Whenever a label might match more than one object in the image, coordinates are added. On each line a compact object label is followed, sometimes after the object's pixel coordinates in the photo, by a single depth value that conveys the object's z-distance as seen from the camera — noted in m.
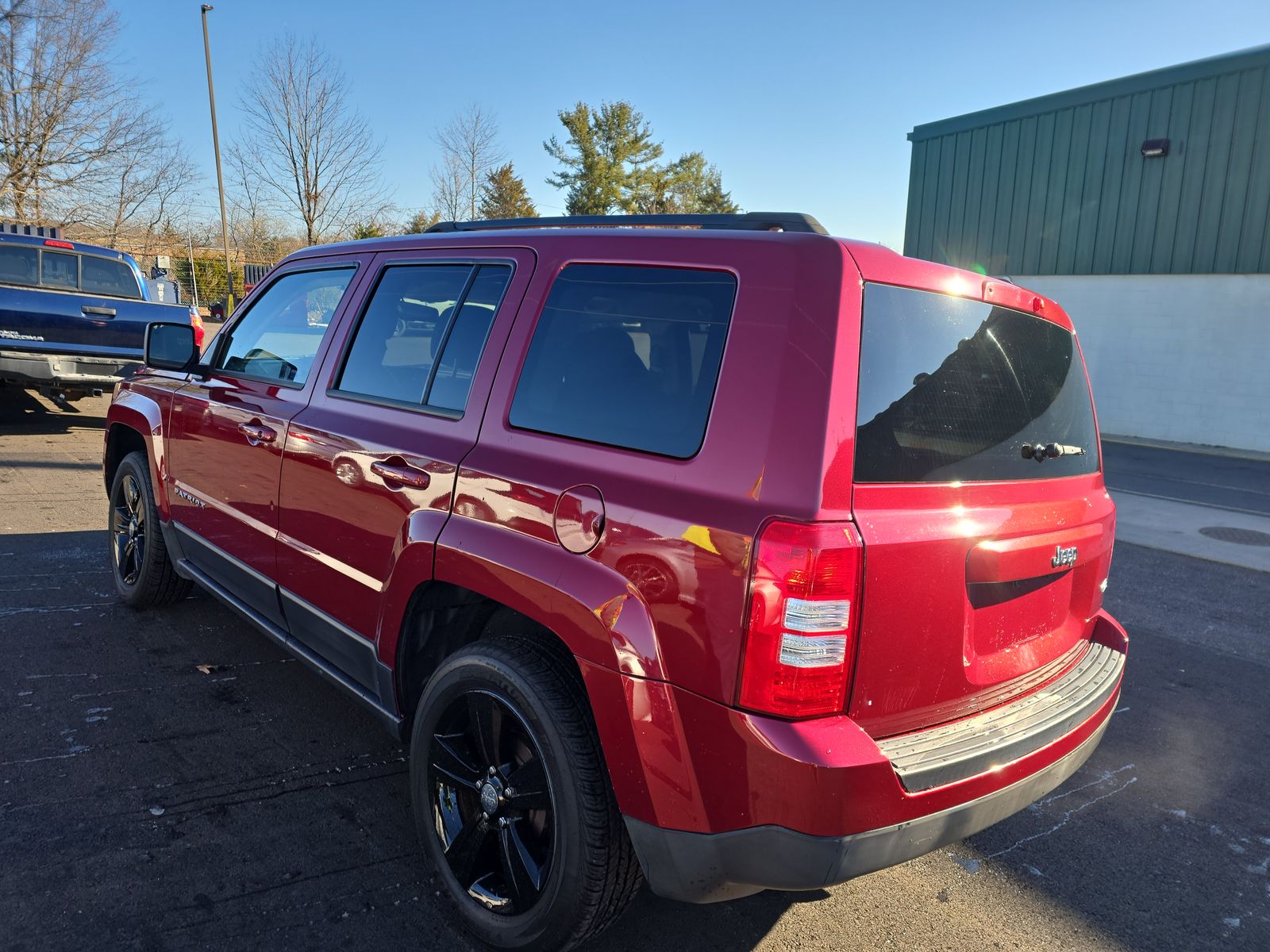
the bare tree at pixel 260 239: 33.41
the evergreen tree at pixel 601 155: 45.31
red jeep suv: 1.77
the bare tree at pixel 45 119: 22.70
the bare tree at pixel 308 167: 22.44
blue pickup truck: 8.72
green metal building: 16.41
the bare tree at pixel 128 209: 25.05
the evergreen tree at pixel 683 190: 48.34
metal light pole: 22.45
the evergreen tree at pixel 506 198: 49.23
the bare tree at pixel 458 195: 28.41
